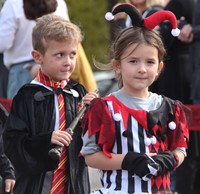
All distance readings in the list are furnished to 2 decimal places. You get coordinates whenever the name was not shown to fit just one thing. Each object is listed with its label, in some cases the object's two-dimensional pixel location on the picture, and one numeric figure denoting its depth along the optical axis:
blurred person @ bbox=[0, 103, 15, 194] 10.27
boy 9.98
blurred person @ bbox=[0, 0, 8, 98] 14.78
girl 8.74
